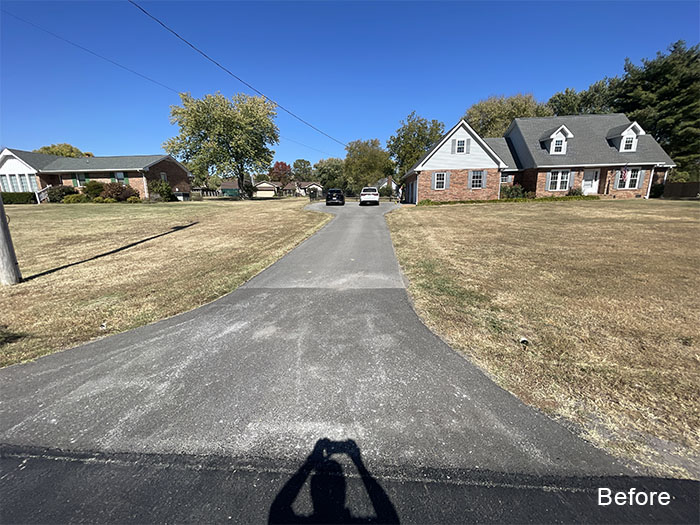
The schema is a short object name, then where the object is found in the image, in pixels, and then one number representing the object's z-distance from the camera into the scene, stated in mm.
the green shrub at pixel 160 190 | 33188
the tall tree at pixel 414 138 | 46062
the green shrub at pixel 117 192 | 30469
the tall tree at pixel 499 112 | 44250
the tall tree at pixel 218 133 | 36500
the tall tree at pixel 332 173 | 69688
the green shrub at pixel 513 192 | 27141
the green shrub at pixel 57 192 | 30812
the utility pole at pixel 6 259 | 6520
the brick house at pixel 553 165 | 25781
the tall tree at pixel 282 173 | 97312
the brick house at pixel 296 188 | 85675
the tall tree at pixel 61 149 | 61250
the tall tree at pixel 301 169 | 108750
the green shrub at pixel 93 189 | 30625
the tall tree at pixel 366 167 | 63219
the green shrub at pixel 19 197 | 31036
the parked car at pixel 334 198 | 27031
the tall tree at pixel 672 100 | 32562
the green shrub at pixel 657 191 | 28953
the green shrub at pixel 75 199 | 30250
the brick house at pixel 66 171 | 34375
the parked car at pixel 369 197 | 26078
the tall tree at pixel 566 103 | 45469
